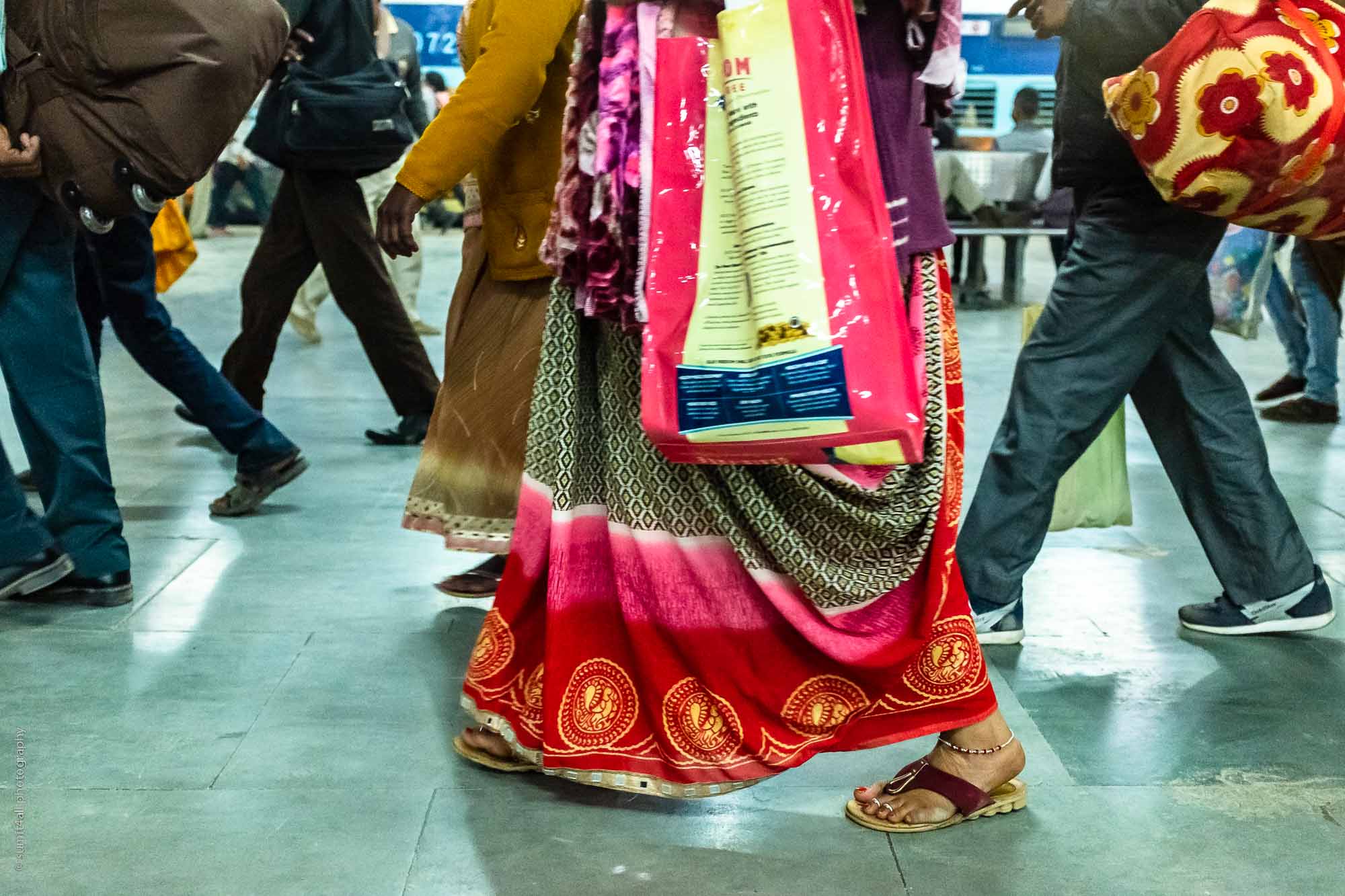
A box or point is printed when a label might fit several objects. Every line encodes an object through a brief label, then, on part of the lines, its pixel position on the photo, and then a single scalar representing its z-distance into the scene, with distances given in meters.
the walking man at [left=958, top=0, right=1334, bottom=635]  3.09
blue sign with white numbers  20.72
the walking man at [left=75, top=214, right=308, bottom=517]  4.19
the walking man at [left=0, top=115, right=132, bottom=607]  3.37
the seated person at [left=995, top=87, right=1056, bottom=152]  11.64
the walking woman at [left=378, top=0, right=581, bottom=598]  2.81
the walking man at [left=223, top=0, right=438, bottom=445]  5.02
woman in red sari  2.26
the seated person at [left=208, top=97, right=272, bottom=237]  16.89
